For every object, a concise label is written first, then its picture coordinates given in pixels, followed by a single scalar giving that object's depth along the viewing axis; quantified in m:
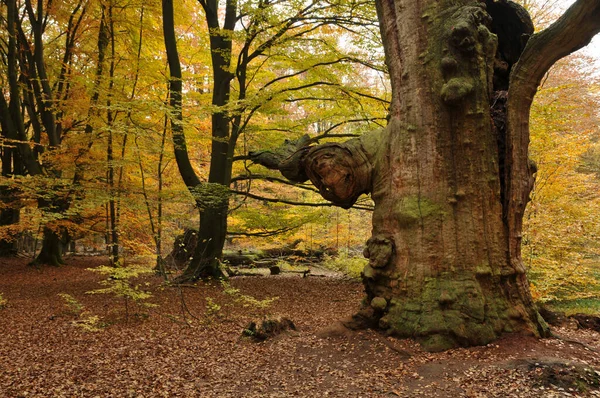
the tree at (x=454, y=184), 3.57
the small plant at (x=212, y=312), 6.53
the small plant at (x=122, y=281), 5.44
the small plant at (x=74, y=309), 6.75
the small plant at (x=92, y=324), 5.40
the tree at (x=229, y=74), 8.61
